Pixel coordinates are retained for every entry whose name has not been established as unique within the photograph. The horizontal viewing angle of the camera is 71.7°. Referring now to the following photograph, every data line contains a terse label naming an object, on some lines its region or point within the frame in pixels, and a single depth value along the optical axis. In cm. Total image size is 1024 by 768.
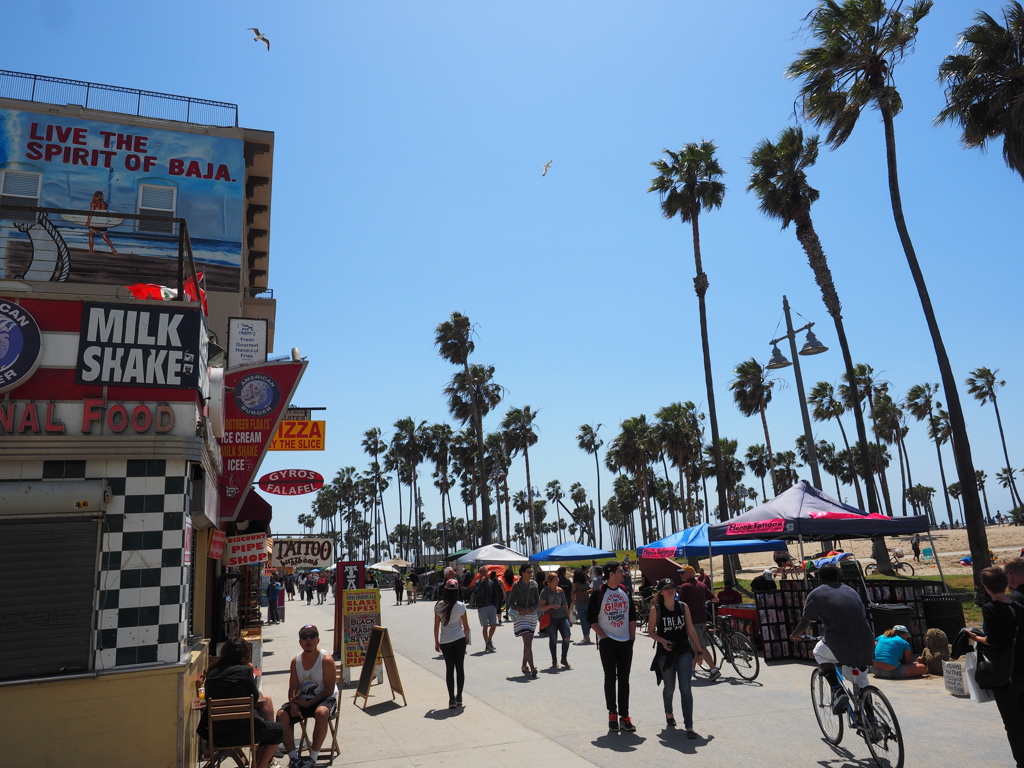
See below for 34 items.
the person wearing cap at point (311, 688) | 710
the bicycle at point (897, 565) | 3166
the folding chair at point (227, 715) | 613
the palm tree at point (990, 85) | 1912
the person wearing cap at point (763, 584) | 1437
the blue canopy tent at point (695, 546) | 1870
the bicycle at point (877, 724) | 604
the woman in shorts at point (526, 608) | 1266
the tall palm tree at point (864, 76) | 1934
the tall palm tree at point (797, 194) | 2644
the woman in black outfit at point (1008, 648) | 510
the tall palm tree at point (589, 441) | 7950
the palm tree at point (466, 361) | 4769
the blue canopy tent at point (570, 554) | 2690
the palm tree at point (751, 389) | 5625
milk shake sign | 699
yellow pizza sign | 1538
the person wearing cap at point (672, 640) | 796
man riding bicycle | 643
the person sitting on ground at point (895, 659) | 1052
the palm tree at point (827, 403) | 7106
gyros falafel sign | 1316
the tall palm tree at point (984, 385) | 8500
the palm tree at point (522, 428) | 6800
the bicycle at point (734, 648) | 1099
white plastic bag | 544
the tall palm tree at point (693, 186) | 3011
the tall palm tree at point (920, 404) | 8388
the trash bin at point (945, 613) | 1187
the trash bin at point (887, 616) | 1112
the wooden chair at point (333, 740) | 708
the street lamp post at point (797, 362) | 1700
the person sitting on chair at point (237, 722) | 621
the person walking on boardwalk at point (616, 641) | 799
